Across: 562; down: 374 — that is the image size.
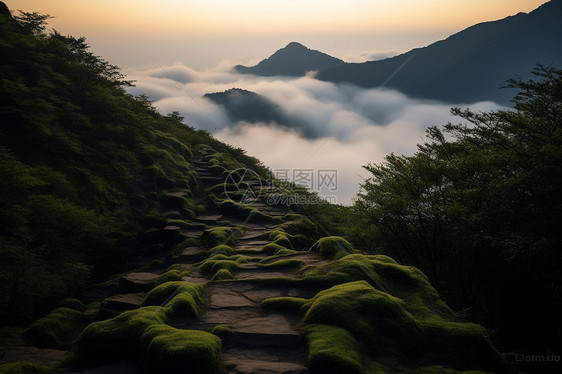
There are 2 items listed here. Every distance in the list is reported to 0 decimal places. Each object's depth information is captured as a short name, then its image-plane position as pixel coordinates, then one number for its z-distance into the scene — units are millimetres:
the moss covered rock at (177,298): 7297
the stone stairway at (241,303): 5777
